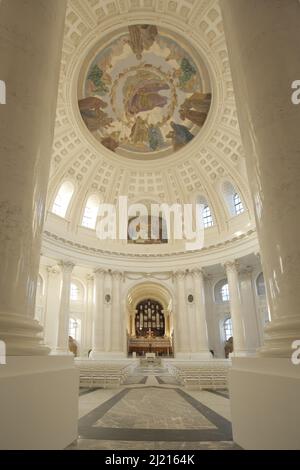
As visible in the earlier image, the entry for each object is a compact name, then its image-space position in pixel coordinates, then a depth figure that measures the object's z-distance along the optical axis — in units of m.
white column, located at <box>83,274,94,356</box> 25.39
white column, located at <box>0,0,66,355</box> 2.94
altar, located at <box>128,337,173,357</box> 33.89
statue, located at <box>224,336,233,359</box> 24.78
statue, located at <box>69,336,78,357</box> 24.66
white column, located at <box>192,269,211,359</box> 22.70
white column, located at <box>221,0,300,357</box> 3.04
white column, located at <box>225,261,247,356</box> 20.64
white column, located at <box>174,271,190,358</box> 23.21
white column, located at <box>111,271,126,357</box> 23.11
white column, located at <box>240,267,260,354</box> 23.09
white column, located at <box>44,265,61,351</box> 22.28
